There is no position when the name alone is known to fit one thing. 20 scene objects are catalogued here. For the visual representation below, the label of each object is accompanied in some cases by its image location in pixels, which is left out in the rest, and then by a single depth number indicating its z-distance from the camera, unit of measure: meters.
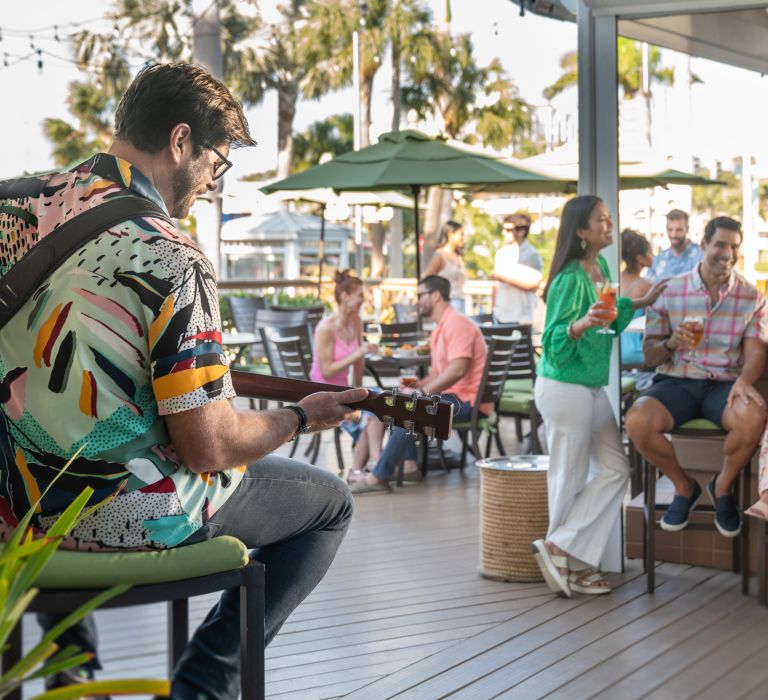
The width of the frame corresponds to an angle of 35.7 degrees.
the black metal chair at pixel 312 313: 10.38
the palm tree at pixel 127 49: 37.09
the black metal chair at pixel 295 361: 7.63
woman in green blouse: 4.69
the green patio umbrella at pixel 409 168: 10.02
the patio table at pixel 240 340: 9.15
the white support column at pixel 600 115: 5.11
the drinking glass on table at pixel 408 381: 5.16
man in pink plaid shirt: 4.73
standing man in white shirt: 10.20
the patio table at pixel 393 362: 7.83
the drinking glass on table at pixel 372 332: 12.54
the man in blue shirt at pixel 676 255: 5.13
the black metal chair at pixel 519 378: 7.91
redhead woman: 7.31
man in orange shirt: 7.12
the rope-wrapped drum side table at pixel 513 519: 4.97
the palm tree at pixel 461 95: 30.50
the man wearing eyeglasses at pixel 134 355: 2.16
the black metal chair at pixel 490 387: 7.33
